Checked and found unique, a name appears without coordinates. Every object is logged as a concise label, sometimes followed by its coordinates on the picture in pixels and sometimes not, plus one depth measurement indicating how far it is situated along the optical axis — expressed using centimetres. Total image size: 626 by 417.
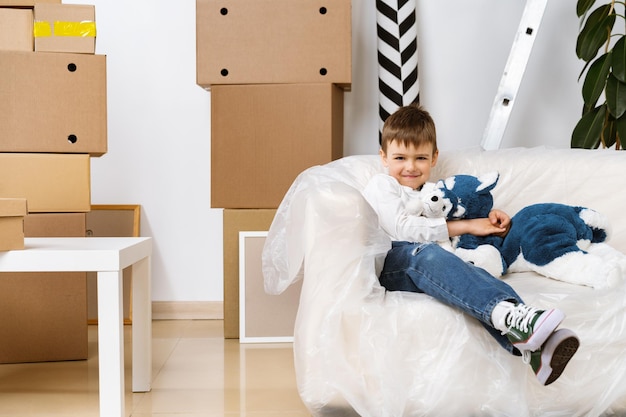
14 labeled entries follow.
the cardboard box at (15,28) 220
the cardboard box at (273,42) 252
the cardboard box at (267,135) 254
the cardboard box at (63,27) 221
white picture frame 256
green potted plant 253
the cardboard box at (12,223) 163
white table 163
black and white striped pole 281
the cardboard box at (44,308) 223
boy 139
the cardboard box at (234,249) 259
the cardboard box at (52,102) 221
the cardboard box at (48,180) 219
